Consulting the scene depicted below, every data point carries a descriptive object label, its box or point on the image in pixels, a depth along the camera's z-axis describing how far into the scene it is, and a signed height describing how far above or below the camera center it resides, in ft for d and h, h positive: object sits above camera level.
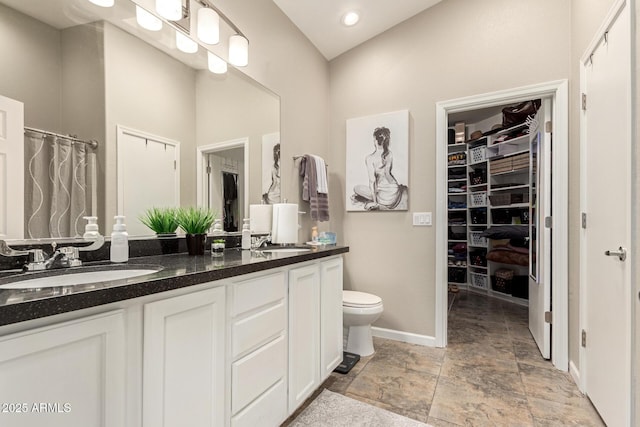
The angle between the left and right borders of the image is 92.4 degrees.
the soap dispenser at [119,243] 4.07 -0.39
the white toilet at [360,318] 7.47 -2.57
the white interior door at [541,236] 7.48 -0.61
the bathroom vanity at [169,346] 2.17 -1.27
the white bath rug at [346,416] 5.18 -3.56
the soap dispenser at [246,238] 6.26 -0.50
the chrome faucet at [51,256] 3.29 -0.48
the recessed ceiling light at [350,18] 8.22 +5.30
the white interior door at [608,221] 4.41 -0.15
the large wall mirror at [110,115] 3.67 +1.48
